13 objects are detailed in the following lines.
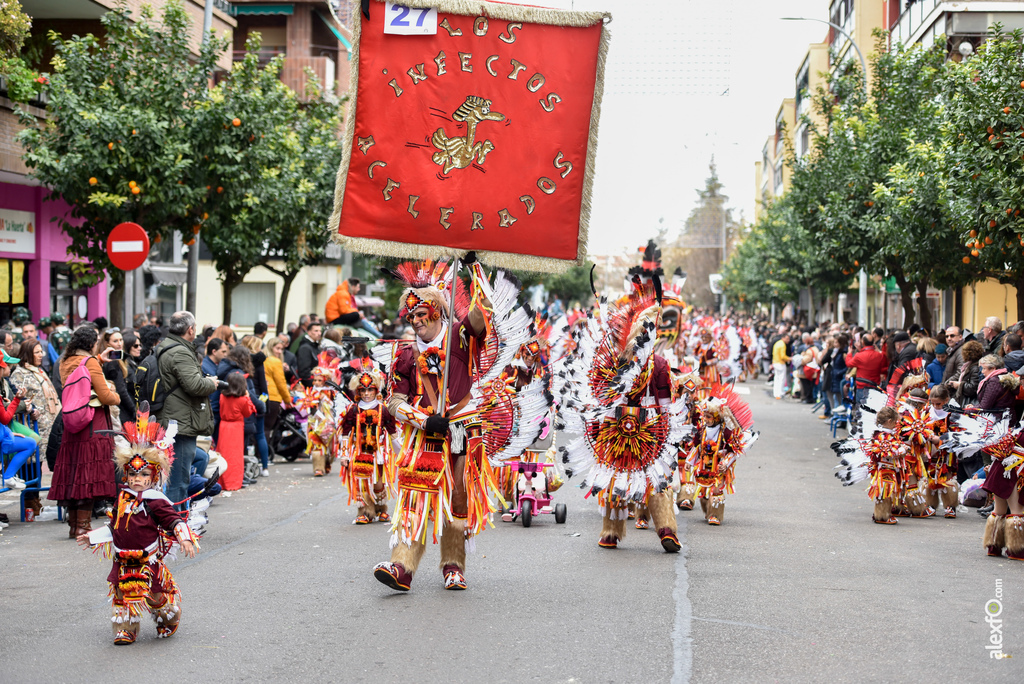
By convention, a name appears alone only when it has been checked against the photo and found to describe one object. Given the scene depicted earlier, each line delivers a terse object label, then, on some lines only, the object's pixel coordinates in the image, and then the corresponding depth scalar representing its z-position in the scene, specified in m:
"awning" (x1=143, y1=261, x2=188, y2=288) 32.25
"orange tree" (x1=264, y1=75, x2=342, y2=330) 21.39
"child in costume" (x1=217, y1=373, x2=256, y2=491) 12.48
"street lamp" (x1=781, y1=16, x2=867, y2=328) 27.78
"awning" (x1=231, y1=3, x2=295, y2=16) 40.06
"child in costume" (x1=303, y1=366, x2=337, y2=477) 14.59
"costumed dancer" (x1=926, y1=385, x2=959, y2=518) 11.39
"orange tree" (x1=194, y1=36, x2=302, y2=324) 16.59
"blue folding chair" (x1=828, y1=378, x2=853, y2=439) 19.78
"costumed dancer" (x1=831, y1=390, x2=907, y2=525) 11.17
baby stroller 16.33
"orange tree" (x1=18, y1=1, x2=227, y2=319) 15.38
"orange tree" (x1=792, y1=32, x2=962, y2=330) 18.17
